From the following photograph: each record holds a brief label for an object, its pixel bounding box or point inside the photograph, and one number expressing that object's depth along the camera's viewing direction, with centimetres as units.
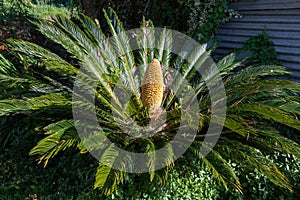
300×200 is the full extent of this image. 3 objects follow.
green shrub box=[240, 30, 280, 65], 475
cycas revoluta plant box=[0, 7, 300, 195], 272
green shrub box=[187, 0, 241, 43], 537
